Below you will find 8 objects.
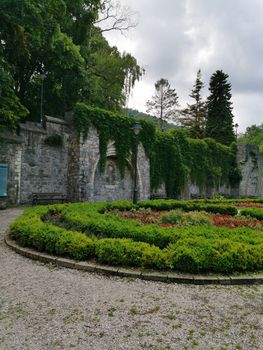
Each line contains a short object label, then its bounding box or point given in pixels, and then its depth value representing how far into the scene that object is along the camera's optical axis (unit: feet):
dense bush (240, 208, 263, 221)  35.67
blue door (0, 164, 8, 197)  46.32
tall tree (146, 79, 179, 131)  132.67
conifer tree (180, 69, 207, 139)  136.87
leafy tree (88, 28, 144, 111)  77.98
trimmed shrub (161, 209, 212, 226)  29.43
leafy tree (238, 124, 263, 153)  202.80
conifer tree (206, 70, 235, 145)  124.16
